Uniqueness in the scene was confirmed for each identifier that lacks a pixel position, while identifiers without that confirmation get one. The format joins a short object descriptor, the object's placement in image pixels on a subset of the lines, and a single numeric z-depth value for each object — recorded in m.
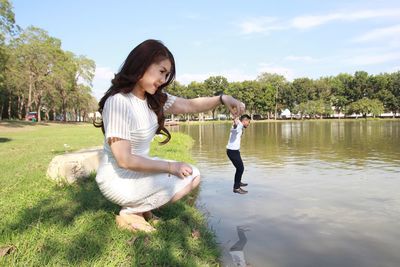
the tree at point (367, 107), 71.81
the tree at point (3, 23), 23.90
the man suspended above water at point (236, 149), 7.96
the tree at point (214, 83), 84.75
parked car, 54.77
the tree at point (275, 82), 84.45
